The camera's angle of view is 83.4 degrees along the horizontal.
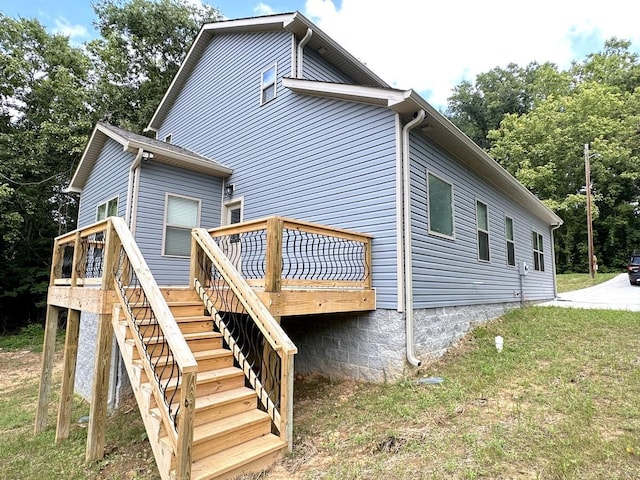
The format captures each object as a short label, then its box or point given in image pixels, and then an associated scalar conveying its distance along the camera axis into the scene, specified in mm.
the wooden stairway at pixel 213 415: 2910
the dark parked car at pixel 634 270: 14523
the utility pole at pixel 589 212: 17859
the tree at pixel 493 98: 28438
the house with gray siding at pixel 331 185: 5332
